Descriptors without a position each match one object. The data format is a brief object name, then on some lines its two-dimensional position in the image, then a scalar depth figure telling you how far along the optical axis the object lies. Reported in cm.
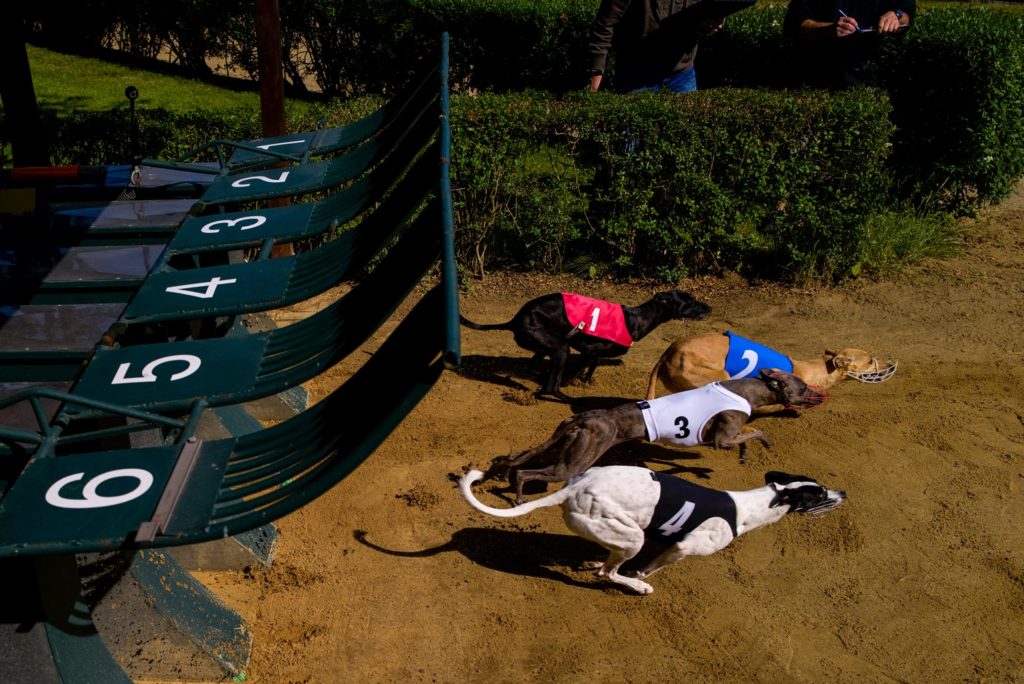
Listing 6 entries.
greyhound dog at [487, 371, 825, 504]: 614
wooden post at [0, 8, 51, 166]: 878
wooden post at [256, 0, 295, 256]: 916
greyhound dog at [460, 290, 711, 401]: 759
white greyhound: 532
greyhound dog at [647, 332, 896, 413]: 705
